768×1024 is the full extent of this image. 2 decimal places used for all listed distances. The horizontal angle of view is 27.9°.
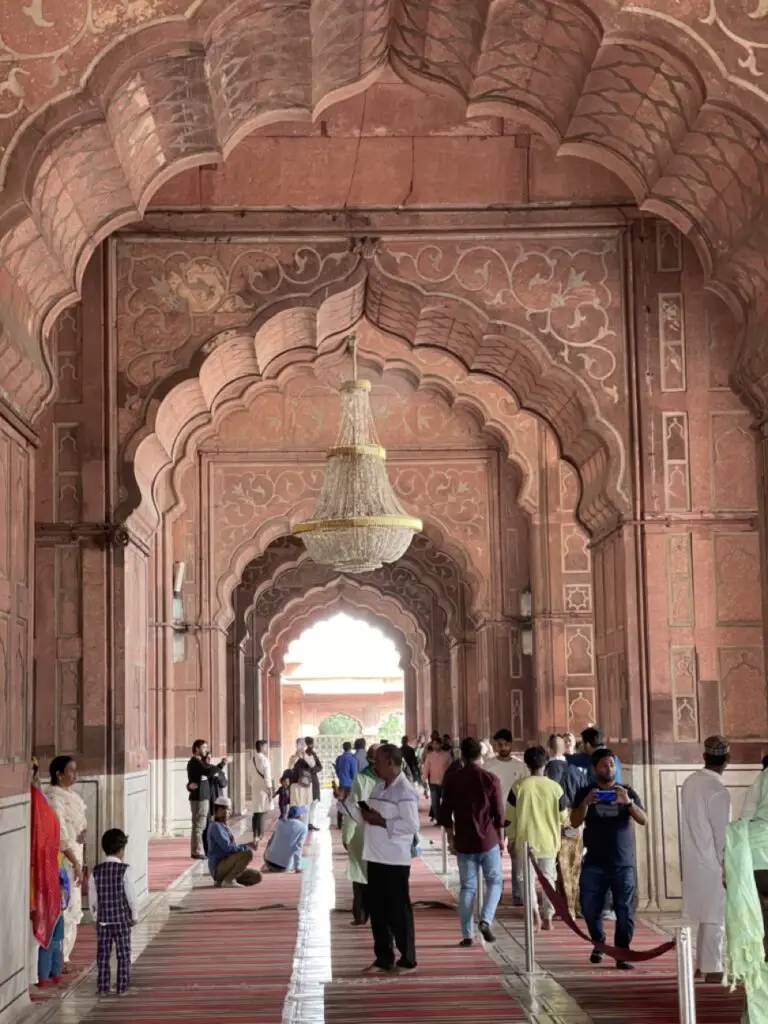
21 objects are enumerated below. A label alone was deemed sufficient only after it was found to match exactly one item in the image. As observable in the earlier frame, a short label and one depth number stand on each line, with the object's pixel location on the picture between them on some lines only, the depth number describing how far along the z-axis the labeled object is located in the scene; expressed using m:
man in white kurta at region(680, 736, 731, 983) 7.77
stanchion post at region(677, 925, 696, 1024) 5.36
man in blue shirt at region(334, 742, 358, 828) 19.44
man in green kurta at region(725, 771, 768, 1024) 5.39
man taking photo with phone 8.65
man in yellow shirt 10.00
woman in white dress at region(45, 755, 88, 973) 8.65
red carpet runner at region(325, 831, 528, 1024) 7.36
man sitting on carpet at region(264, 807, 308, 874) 14.85
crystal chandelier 13.98
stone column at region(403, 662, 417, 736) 38.09
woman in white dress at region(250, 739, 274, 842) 17.45
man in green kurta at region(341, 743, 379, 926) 9.33
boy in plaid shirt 7.90
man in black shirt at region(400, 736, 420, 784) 19.97
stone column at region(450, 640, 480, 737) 22.35
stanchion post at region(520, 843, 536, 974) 8.32
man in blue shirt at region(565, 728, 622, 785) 10.85
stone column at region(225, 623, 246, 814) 26.12
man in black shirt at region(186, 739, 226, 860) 15.42
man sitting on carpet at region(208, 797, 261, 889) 13.33
